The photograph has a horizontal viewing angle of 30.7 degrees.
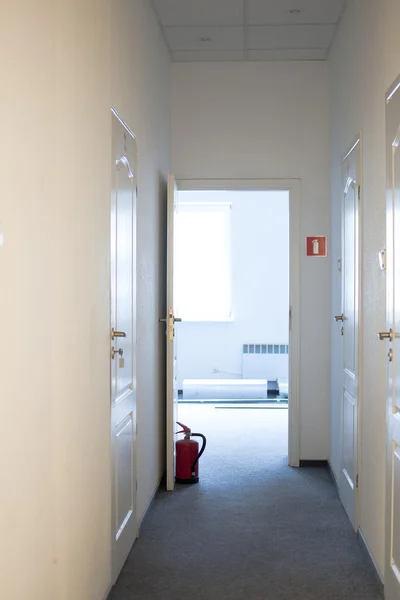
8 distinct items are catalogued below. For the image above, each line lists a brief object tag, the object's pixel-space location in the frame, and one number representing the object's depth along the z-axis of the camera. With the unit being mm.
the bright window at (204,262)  9945
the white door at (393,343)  2939
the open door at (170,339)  5031
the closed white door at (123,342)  3363
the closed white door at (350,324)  4145
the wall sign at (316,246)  5816
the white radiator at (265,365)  9742
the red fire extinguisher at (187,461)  5285
